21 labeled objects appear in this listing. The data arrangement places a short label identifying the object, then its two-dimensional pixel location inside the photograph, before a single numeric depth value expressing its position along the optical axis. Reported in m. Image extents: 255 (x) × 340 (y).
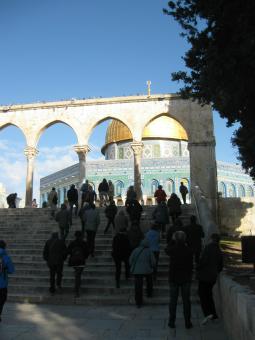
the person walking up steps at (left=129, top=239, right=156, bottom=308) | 8.38
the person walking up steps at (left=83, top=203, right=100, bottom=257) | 11.40
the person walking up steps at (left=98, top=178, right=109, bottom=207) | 19.14
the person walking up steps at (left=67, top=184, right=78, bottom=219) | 16.28
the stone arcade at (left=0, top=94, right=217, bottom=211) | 22.02
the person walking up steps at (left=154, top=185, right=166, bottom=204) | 15.30
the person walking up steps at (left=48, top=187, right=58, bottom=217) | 17.54
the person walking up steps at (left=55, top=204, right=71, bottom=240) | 12.62
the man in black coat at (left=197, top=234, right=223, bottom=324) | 6.84
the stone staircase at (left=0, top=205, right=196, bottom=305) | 9.23
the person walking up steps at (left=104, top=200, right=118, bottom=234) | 13.38
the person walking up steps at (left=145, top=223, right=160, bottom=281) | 9.53
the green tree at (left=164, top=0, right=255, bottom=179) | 7.85
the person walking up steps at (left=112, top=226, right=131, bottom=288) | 9.43
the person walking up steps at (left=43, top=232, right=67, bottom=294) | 9.28
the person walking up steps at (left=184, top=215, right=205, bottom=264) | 9.57
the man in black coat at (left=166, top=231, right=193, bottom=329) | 6.73
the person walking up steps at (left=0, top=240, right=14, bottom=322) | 6.81
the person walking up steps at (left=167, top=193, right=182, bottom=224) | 13.58
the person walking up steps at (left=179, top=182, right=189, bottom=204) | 18.89
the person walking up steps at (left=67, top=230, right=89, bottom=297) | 9.07
